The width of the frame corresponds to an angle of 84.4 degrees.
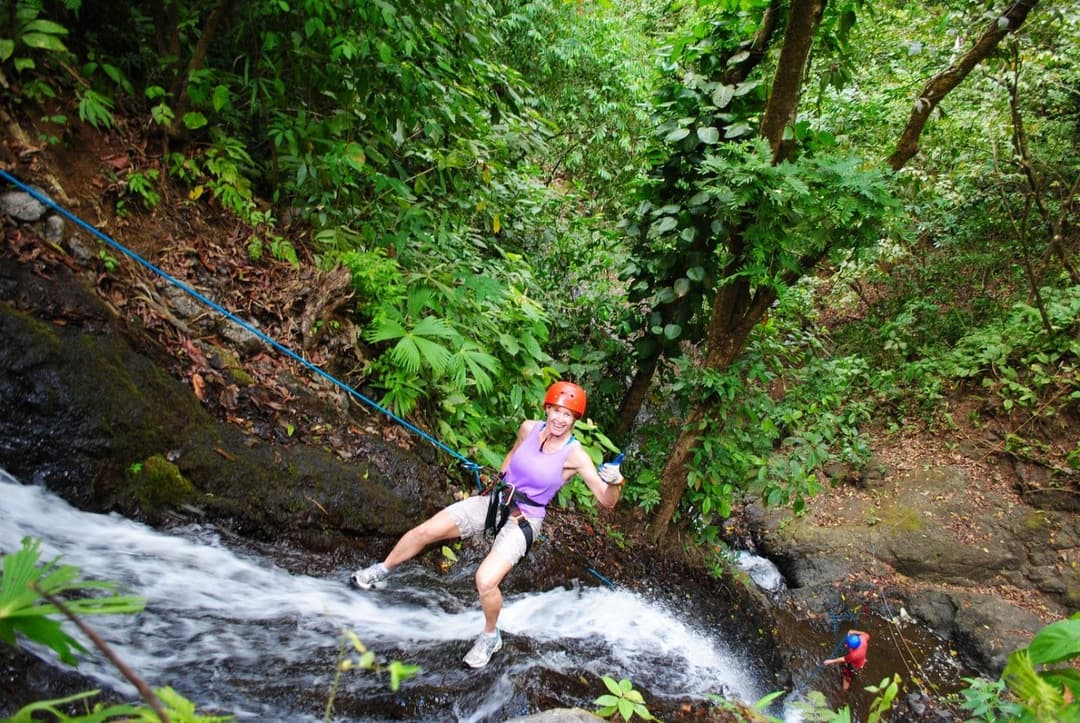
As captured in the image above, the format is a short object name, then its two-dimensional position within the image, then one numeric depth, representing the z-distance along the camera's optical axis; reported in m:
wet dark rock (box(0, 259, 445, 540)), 3.00
